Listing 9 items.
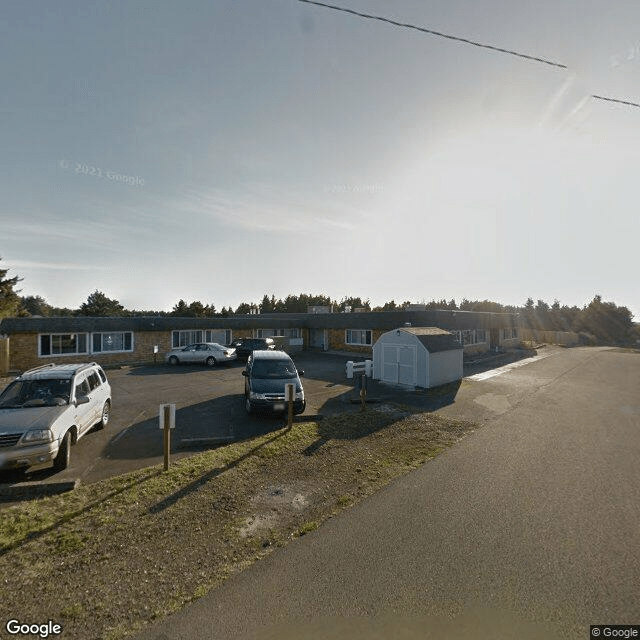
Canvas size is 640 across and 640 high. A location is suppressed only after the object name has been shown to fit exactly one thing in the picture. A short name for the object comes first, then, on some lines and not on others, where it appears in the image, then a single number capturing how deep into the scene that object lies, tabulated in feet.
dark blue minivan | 37.45
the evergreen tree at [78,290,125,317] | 230.48
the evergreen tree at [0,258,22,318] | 123.54
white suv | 22.74
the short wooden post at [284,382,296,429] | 34.12
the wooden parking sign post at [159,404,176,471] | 25.12
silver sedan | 80.53
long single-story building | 72.84
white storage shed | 55.72
